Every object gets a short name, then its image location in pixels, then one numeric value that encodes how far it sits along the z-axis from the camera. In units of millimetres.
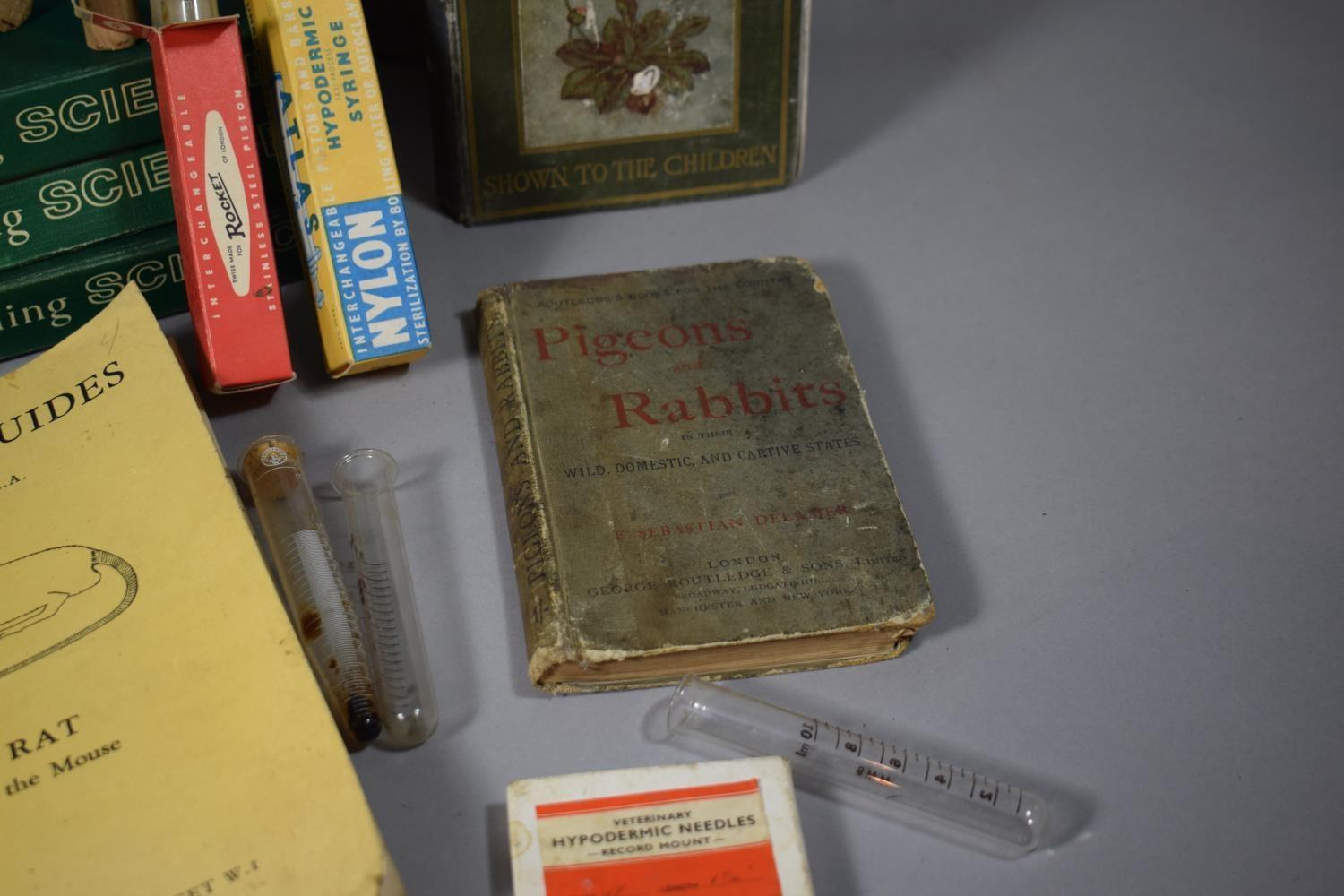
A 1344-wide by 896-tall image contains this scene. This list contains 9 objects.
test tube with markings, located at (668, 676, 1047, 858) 838
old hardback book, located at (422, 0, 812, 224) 1114
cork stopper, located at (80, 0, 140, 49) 945
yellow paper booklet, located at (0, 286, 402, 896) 740
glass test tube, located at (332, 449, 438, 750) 865
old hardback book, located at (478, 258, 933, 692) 890
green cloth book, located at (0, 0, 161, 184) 943
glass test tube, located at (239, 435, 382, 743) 856
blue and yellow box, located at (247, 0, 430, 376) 962
